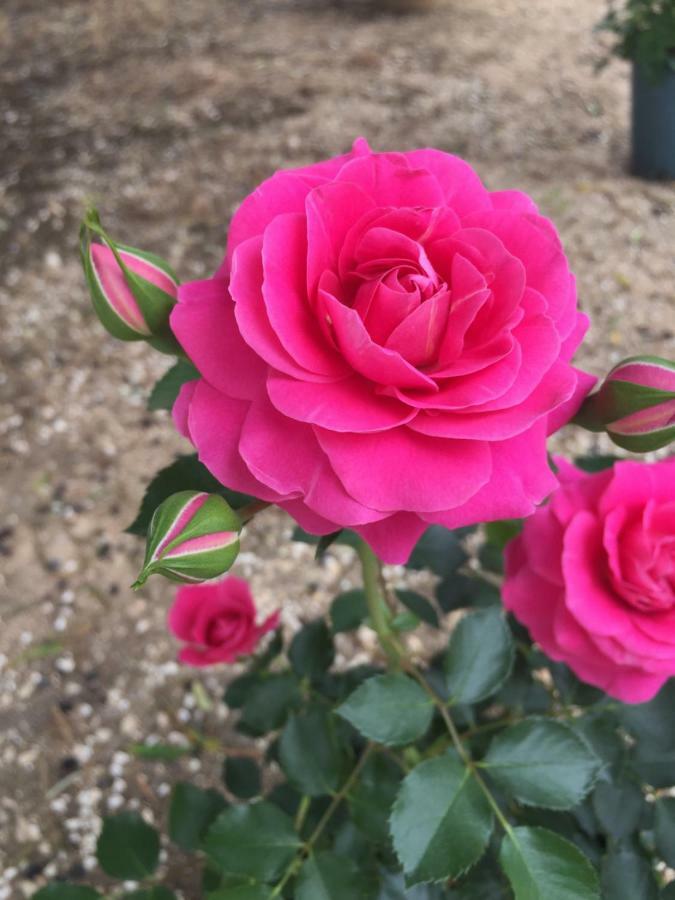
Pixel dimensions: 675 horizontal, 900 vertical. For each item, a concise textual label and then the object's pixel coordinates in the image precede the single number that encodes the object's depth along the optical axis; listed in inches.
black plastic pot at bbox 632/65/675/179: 31.8
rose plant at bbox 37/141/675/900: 4.6
